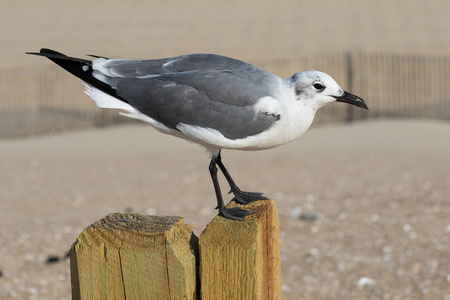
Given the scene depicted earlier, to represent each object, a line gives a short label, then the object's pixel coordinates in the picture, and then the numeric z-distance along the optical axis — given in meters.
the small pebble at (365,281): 11.31
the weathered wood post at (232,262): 4.84
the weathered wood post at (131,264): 4.69
